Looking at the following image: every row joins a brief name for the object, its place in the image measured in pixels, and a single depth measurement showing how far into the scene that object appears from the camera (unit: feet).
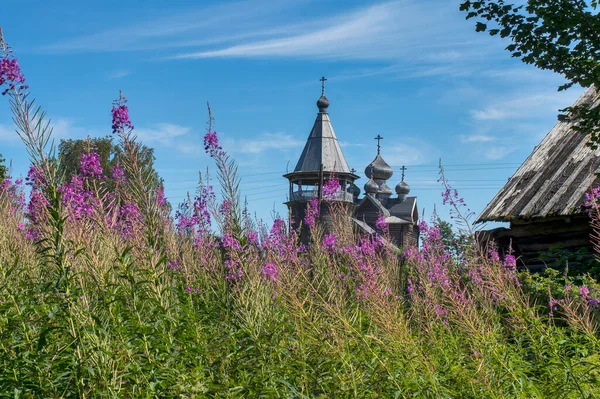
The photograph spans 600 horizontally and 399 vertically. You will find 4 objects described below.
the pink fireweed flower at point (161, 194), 29.76
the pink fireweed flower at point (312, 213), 34.14
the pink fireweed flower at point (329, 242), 34.17
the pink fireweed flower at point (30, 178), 25.03
